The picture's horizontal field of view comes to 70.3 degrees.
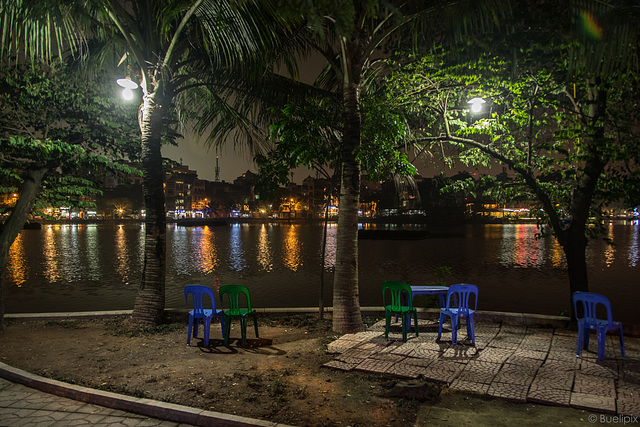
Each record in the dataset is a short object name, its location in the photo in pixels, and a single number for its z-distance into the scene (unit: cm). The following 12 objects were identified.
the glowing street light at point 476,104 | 854
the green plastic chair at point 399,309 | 720
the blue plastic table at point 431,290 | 827
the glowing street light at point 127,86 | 816
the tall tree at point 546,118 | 748
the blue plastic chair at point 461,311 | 691
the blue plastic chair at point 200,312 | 707
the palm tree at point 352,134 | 773
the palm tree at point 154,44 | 602
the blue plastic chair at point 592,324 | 601
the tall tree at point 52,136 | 804
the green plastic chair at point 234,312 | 701
